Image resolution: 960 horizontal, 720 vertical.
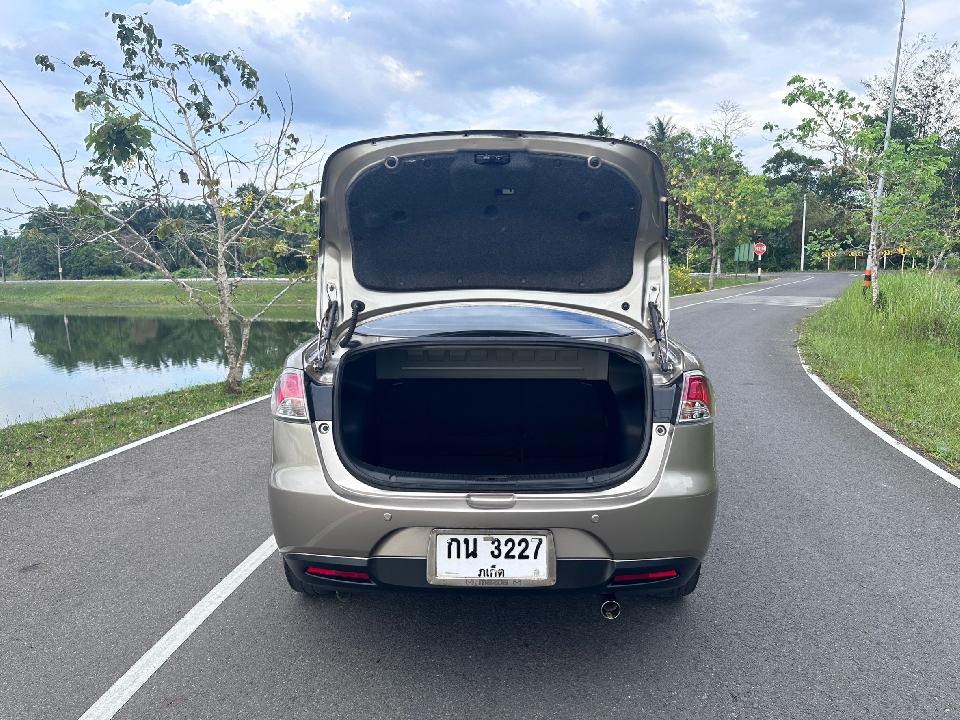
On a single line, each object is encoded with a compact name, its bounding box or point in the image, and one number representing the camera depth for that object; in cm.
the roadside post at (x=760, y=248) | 5004
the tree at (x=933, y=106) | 4028
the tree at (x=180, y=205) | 851
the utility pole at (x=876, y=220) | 1470
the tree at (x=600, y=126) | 5337
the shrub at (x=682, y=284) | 3494
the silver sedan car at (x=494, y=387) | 236
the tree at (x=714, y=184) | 3947
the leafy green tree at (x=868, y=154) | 1373
